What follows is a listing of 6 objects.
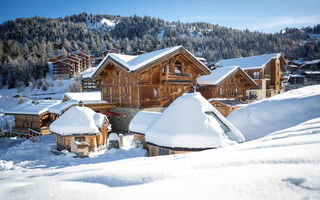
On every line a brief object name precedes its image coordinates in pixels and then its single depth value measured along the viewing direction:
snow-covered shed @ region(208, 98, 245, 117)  21.89
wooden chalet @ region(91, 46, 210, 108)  18.31
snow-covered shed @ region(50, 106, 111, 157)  12.26
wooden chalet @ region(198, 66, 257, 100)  24.12
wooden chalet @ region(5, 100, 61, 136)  20.38
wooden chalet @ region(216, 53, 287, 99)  35.53
